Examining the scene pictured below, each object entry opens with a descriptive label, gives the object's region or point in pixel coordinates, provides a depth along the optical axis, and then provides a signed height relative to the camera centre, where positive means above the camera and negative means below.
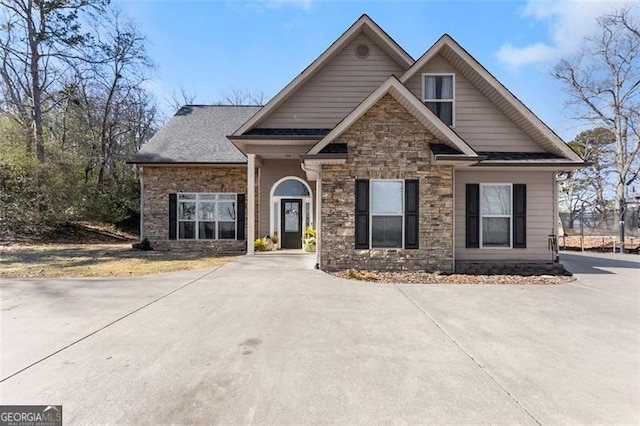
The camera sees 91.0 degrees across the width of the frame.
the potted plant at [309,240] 11.95 -0.89
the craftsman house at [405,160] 8.47 +1.65
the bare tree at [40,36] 17.78 +10.76
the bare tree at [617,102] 23.59 +9.02
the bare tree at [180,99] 32.19 +12.07
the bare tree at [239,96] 33.28 +12.79
